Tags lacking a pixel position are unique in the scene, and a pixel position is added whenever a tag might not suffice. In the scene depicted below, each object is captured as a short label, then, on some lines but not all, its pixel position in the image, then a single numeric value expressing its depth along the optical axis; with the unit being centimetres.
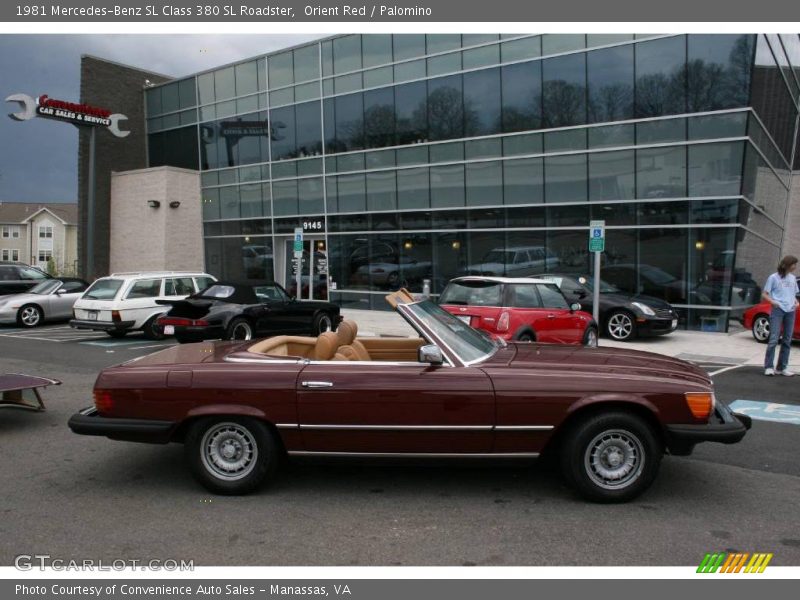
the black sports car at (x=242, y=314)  1212
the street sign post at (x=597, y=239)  1243
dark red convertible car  431
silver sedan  1677
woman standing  930
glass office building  1557
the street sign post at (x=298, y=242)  1797
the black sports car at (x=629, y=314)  1373
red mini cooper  962
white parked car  1359
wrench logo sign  2420
